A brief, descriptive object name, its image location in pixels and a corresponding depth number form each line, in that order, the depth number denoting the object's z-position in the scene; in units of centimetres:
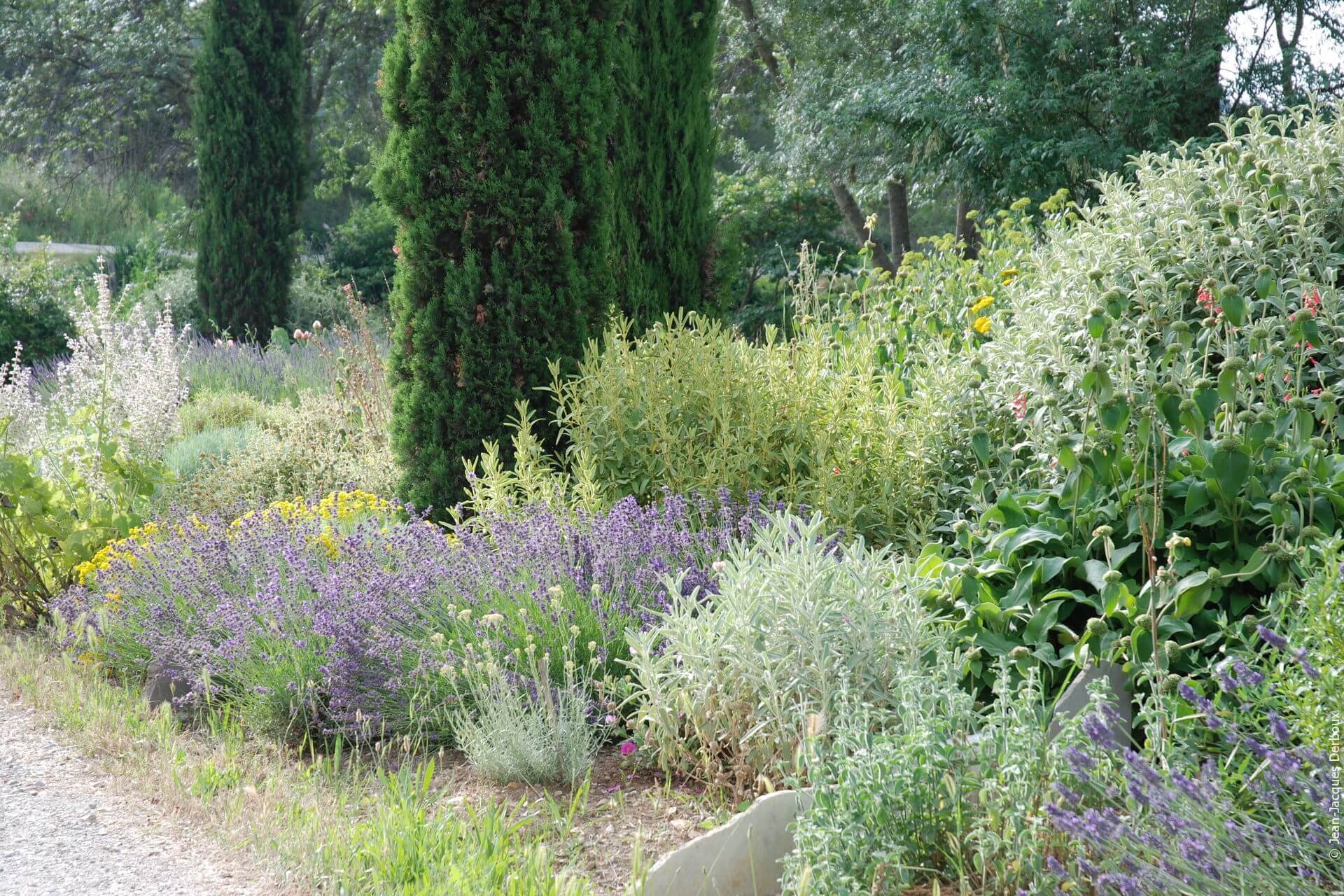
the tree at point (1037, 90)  1098
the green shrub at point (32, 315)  1282
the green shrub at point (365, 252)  1811
